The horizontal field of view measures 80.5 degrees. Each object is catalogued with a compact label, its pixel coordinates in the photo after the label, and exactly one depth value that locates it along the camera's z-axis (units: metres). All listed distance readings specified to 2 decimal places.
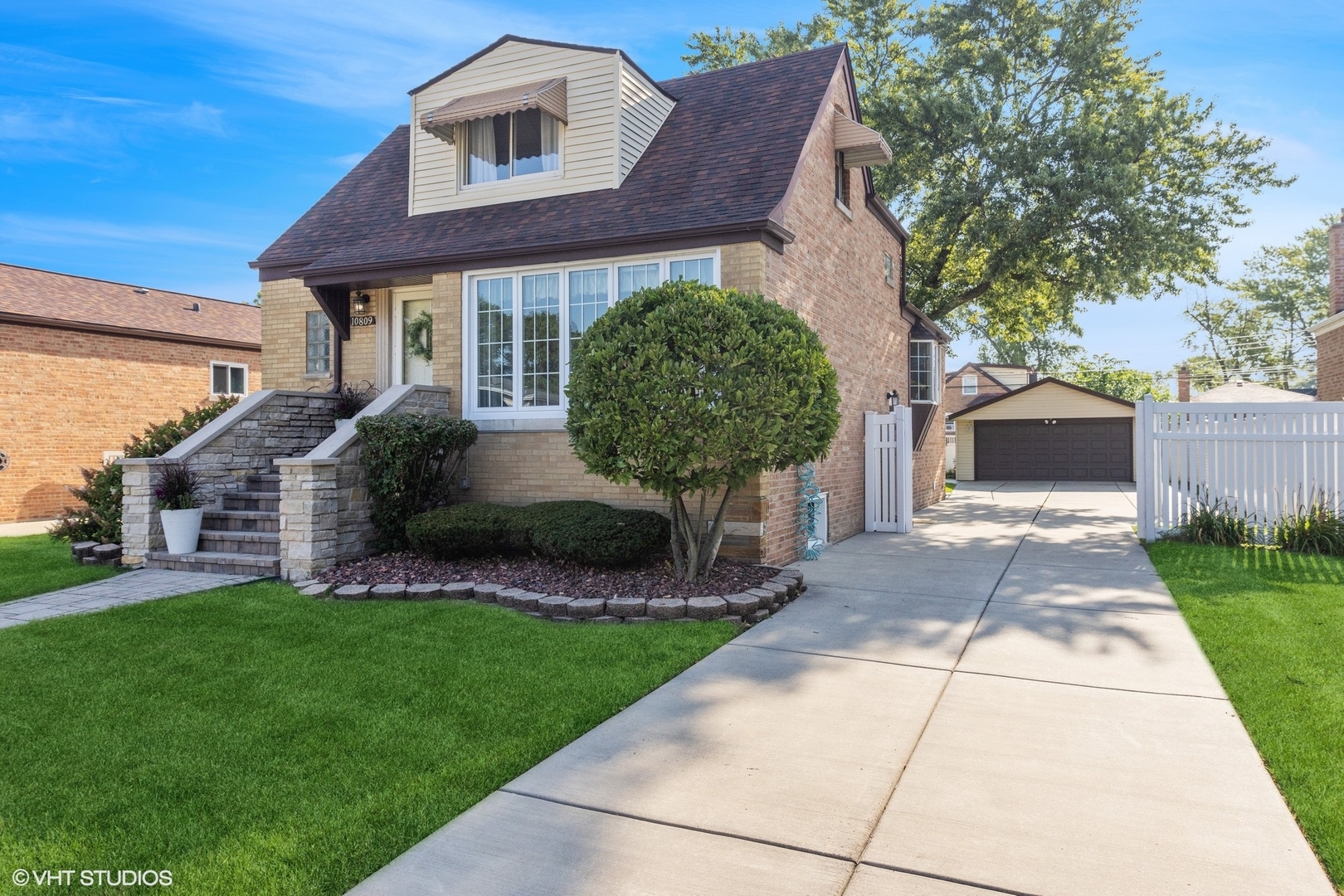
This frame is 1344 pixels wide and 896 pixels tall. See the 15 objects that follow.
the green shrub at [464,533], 8.06
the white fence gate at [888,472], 12.27
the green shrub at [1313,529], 9.10
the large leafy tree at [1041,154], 17.16
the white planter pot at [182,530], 8.75
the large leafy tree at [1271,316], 43.88
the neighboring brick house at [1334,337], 17.91
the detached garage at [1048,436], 26.31
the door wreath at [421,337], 11.38
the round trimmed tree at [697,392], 6.59
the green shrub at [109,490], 9.73
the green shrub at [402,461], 8.45
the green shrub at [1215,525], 9.80
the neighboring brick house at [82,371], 15.68
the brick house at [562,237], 9.04
